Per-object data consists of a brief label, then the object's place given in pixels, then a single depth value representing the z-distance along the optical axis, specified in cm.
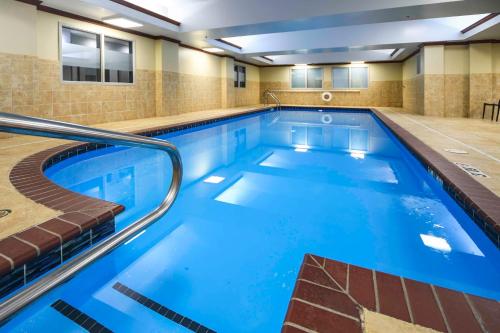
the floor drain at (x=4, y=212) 193
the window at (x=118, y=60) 754
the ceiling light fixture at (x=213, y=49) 1088
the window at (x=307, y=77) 1638
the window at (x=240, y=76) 1490
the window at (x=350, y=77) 1558
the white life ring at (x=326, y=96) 1617
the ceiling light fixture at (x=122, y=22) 676
